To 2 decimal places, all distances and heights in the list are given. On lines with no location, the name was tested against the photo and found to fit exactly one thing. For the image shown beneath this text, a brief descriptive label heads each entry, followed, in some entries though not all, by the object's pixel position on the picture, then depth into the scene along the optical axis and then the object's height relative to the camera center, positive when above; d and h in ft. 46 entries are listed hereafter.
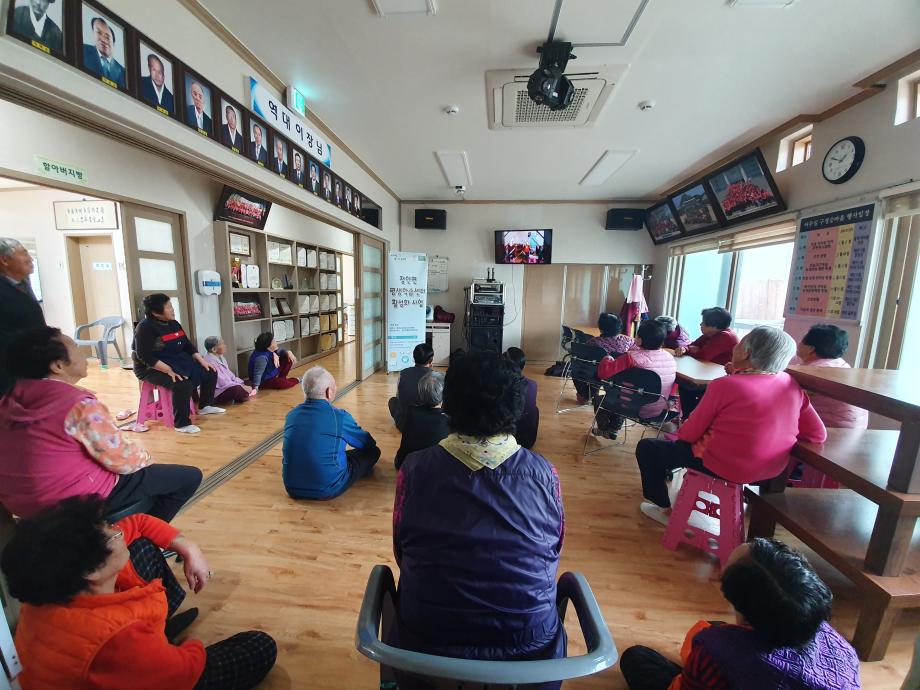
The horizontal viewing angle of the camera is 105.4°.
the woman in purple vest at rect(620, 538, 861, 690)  2.44 -2.49
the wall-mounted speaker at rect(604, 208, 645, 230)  18.94 +4.31
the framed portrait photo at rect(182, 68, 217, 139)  6.20 +3.39
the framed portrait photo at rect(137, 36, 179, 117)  5.44 +3.39
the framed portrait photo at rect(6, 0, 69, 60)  3.97 +3.07
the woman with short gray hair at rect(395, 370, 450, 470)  7.18 -2.63
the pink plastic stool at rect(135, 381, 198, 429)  10.27 -3.40
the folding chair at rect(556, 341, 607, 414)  10.91 -2.07
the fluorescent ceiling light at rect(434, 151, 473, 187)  13.40 +5.28
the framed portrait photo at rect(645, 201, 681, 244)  16.78 +3.78
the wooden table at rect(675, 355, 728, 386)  8.15 -1.82
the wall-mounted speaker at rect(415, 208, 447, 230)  19.81 +4.26
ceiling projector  7.07 +4.55
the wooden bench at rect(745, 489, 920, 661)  4.10 -3.23
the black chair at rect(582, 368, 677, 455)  8.36 -2.40
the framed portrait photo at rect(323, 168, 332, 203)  11.39 +3.48
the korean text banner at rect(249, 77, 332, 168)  8.00 +4.36
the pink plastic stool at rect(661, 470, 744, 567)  5.72 -3.62
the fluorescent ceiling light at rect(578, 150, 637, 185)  13.00 +5.23
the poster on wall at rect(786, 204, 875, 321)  8.70 +0.99
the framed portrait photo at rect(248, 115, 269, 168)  7.85 +3.39
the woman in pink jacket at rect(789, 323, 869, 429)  6.43 -1.13
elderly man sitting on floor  6.86 -2.95
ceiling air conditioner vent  8.13 +5.03
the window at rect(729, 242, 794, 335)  11.86 +0.50
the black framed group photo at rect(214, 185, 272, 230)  12.87 +3.17
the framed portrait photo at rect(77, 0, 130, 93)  4.66 +3.36
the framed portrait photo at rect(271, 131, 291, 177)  8.63 +3.43
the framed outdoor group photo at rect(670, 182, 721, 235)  13.96 +3.77
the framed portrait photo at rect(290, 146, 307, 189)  9.54 +3.43
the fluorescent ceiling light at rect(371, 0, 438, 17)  6.28 +5.17
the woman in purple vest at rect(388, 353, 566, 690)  2.58 -1.91
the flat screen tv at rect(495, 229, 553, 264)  19.74 +2.78
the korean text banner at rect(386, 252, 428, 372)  17.60 -0.57
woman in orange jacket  2.55 -2.55
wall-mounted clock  8.69 +3.63
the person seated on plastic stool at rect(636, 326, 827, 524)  5.12 -1.73
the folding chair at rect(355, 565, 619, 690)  1.96 -2.16
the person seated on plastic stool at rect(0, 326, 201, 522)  4.00 -1.77
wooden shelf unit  13.52 +0.01
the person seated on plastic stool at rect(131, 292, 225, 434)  9.63 -1.95
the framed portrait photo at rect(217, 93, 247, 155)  6.99 +3.40
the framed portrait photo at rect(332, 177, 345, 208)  12.13 +3.48
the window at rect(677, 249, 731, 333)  15.82 +0.67
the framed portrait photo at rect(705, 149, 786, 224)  11.00 +3.73
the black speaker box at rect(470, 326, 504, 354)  19.47 -2.27
